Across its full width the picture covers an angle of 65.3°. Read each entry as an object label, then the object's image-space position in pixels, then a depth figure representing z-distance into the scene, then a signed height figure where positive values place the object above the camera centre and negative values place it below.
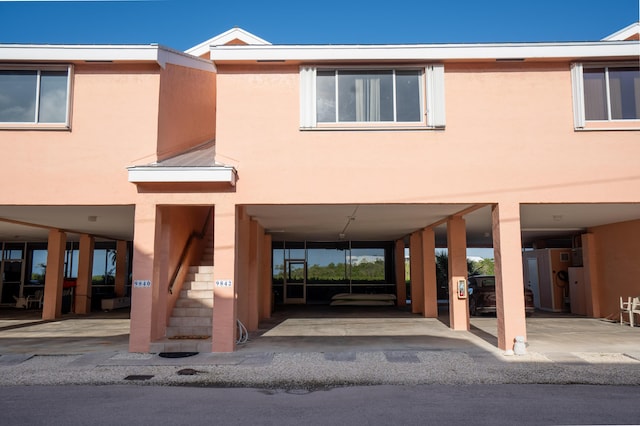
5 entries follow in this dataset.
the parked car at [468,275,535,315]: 15.60 -0.69
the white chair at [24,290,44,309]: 21.01 -0.99
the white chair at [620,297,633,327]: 12.84 -0.87
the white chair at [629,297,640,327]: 12.68 -0.84
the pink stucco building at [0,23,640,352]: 9.31 +2.65
